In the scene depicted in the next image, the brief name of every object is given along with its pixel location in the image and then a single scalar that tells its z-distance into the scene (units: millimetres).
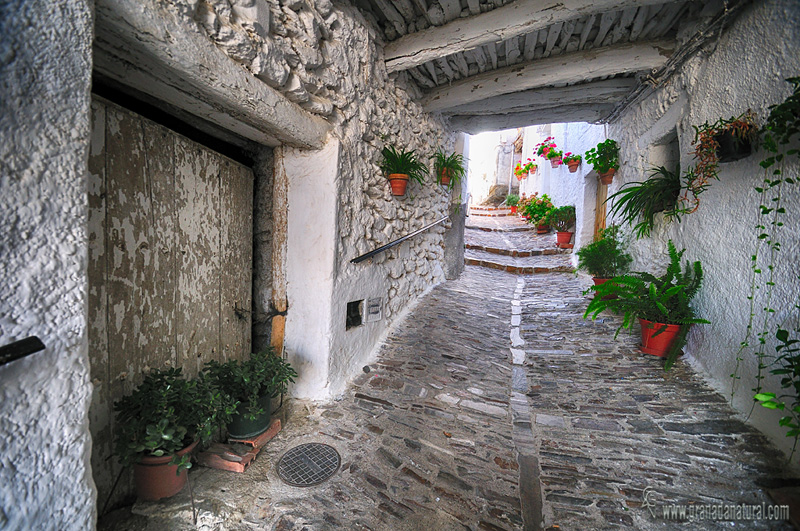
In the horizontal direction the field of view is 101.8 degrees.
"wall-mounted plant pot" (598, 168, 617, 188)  4254
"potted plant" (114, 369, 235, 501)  1333
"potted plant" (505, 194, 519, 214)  12827
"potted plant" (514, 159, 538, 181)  10461
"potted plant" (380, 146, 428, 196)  2953
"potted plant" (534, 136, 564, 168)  6527
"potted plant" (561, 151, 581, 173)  6000
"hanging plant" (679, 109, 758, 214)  1878
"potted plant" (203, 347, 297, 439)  1816
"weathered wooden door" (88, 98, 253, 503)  1403
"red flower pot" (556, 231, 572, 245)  6862
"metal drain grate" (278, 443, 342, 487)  1727
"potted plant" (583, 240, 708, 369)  2432
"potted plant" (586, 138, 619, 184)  4168
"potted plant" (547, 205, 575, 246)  6900
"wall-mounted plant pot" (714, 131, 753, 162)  1882
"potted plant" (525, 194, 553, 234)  8350
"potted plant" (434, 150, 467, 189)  4031
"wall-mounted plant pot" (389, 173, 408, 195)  2977
